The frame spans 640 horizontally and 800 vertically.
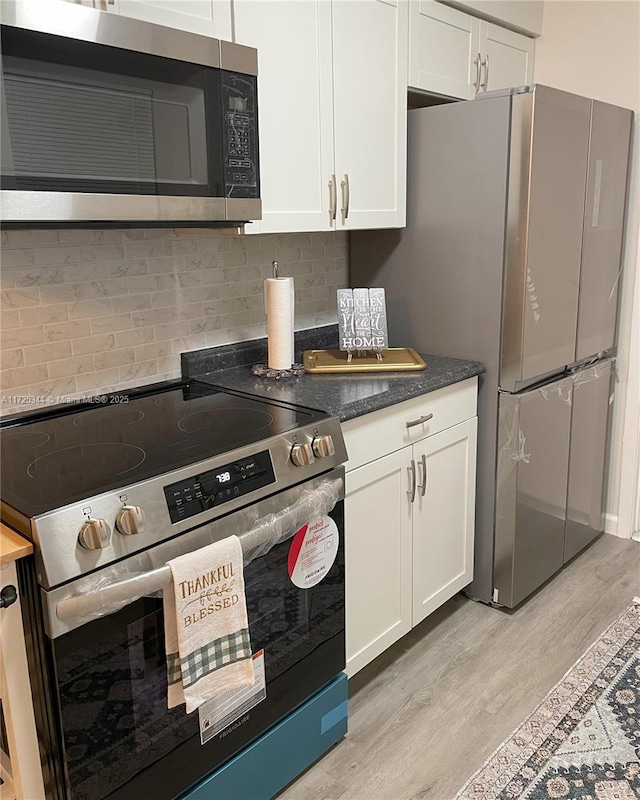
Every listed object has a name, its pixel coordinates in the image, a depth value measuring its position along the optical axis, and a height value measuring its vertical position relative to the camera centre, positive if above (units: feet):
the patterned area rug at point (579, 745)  5.76 -4.44
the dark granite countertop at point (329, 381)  6.16 -1.36
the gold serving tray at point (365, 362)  7.16 -1.26
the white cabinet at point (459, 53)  7.43 +2.12
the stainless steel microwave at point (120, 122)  4.26 +0.82
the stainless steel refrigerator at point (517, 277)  7.18 -0.44
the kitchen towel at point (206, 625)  4.37 -2.43
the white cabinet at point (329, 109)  6.07 +1.23
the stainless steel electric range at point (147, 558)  3.98 -1.93
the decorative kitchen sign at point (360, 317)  7.53 -0.82
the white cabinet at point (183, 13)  4.89 +1.68
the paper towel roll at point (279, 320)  6.79 -0.76
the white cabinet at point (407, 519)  6.34 -2.76
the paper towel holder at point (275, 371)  7.00 -1.30
